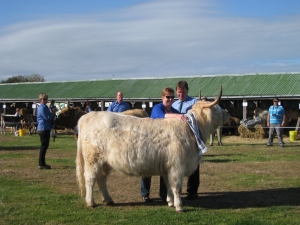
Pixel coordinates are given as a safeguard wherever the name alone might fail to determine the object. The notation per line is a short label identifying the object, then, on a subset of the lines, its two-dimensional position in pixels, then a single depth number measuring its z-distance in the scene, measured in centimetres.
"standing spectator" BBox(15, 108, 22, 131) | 3288
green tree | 8681
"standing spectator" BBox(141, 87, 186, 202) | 891
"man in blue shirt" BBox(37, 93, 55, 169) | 1355
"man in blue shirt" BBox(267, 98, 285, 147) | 2153
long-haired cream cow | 820
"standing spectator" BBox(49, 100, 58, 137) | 2524
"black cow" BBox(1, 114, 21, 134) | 3281
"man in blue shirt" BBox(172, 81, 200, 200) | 942
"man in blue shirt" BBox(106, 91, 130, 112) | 1233
